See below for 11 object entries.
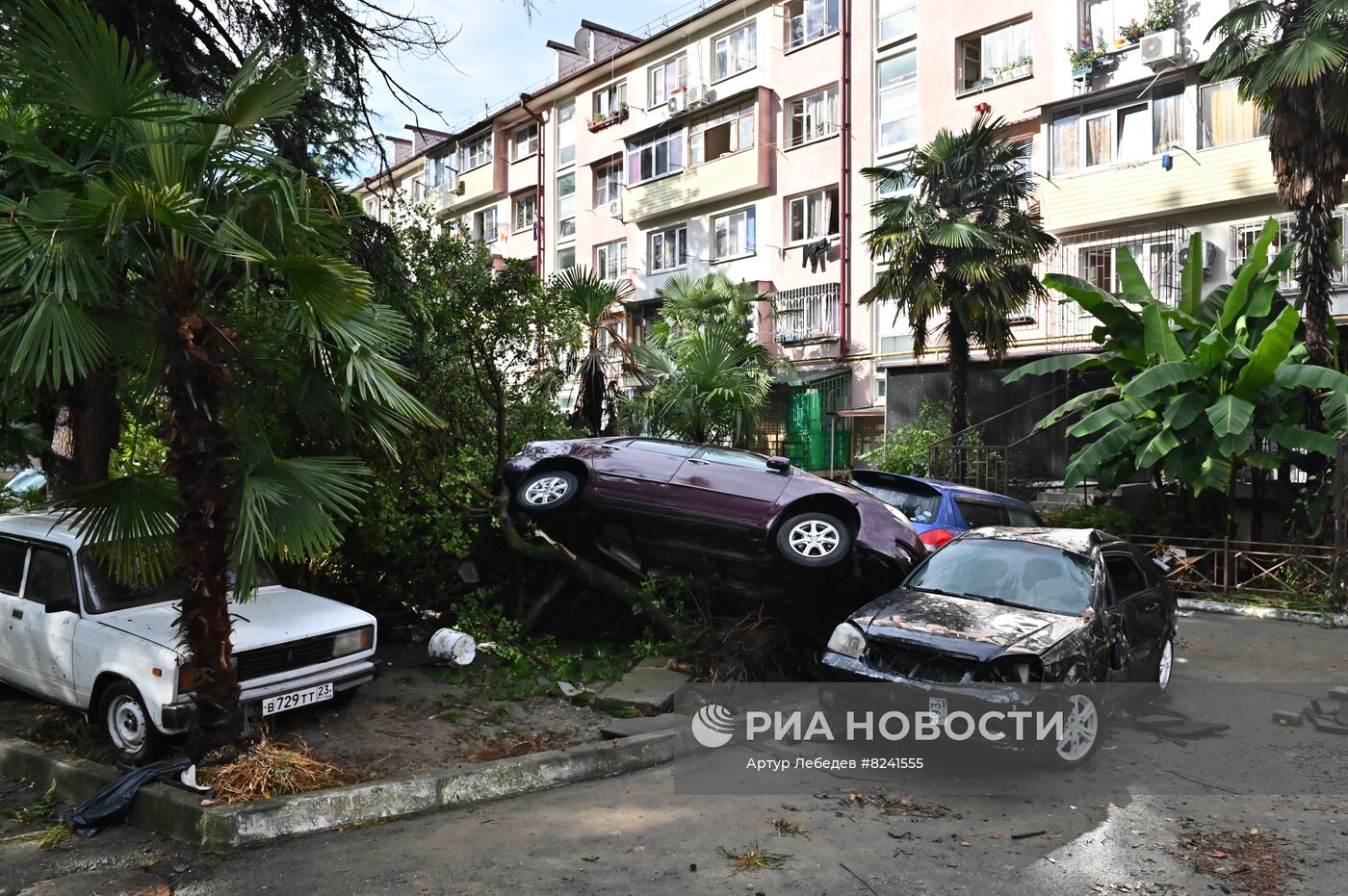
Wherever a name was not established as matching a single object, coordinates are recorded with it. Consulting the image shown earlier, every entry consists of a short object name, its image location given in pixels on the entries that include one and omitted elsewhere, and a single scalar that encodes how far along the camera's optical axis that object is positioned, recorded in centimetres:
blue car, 1099
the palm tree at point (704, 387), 1906
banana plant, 1405
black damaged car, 623
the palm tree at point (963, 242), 1811
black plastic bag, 551
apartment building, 2089
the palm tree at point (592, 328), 1350
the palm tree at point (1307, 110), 1443
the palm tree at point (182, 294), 556
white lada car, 630
